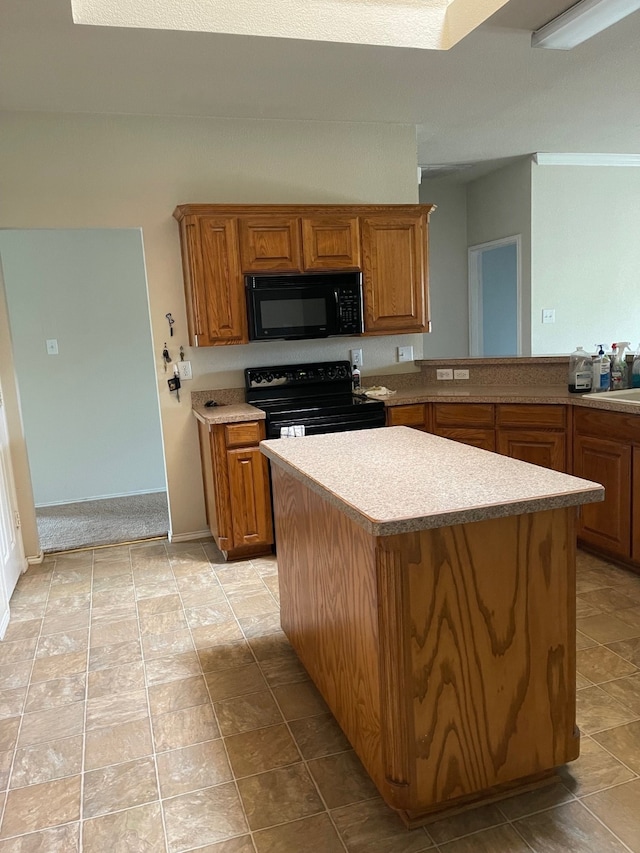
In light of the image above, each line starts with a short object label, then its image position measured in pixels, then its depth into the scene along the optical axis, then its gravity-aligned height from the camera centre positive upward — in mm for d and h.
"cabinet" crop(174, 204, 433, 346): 3545 +440
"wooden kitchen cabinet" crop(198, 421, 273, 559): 3492 -853
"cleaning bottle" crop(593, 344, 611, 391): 3531 -327
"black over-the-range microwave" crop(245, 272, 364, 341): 3633 +141
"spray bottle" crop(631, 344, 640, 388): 3535 -340
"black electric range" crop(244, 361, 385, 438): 3570 -430
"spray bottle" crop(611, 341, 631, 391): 3582 -337
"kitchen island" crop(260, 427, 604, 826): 1552 -779
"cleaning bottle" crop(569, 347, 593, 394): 3527 -337
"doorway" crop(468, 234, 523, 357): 6152 +166
